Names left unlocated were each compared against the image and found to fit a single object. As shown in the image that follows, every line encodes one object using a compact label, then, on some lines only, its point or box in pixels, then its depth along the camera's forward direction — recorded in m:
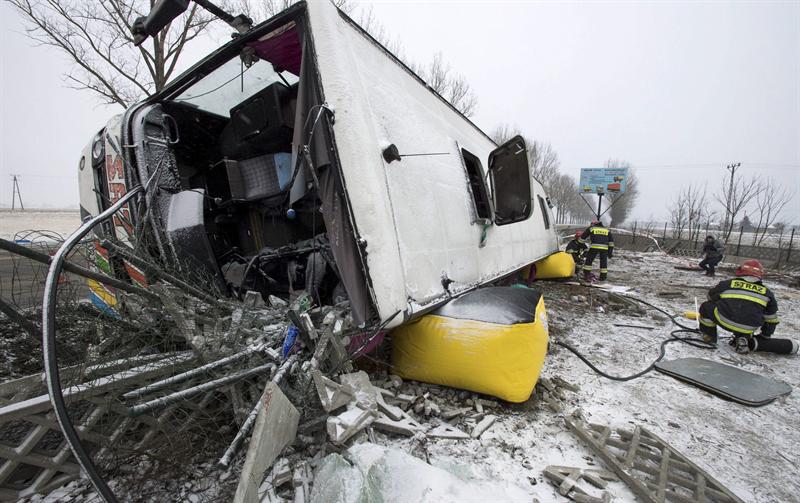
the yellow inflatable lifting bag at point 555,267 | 7.46
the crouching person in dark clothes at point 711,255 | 9.32
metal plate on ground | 2.63
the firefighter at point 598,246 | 7.90
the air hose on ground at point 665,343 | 2.89
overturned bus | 1.86
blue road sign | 16.95
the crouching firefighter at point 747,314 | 3.67
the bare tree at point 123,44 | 9.59
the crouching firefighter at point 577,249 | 9.05
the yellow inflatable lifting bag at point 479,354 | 2.04
